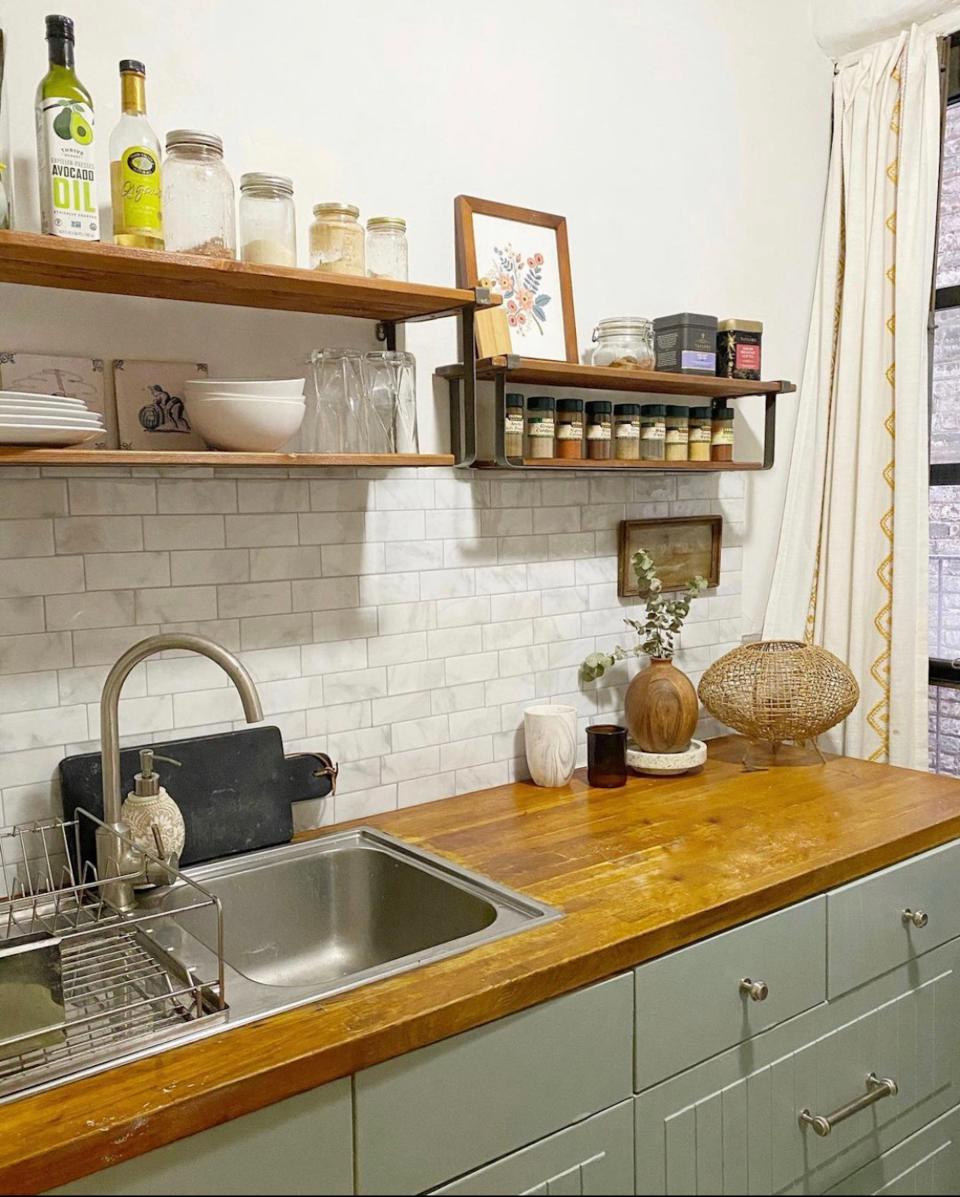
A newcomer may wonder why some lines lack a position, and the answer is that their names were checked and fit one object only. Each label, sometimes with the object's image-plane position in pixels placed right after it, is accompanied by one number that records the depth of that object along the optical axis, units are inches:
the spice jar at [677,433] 96.3
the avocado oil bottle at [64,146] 58.6
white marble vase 89.0
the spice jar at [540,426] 86.0
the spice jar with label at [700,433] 97.4
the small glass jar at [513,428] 84.0
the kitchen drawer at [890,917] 73.2
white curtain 104.2
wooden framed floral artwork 85.7
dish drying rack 48.3
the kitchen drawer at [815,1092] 62.9
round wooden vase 92.4
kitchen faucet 60.8
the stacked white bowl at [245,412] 65.3
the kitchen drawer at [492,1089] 51.1
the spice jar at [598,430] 90.9
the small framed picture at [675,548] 99.2
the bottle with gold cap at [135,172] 61.3
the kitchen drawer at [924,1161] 74.6
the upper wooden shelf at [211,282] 58.6
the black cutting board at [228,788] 70.7
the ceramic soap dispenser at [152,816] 63.6
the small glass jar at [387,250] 73.9
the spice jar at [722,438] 99.8
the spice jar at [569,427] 88.8
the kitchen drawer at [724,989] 62.1
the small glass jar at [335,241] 70.4
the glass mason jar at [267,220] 66.9
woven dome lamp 94.0
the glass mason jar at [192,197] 63.6
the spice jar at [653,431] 94.3
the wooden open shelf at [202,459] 57.2
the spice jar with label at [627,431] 92.7
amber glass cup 89.4
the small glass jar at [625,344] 90.5
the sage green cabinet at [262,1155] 44.1
